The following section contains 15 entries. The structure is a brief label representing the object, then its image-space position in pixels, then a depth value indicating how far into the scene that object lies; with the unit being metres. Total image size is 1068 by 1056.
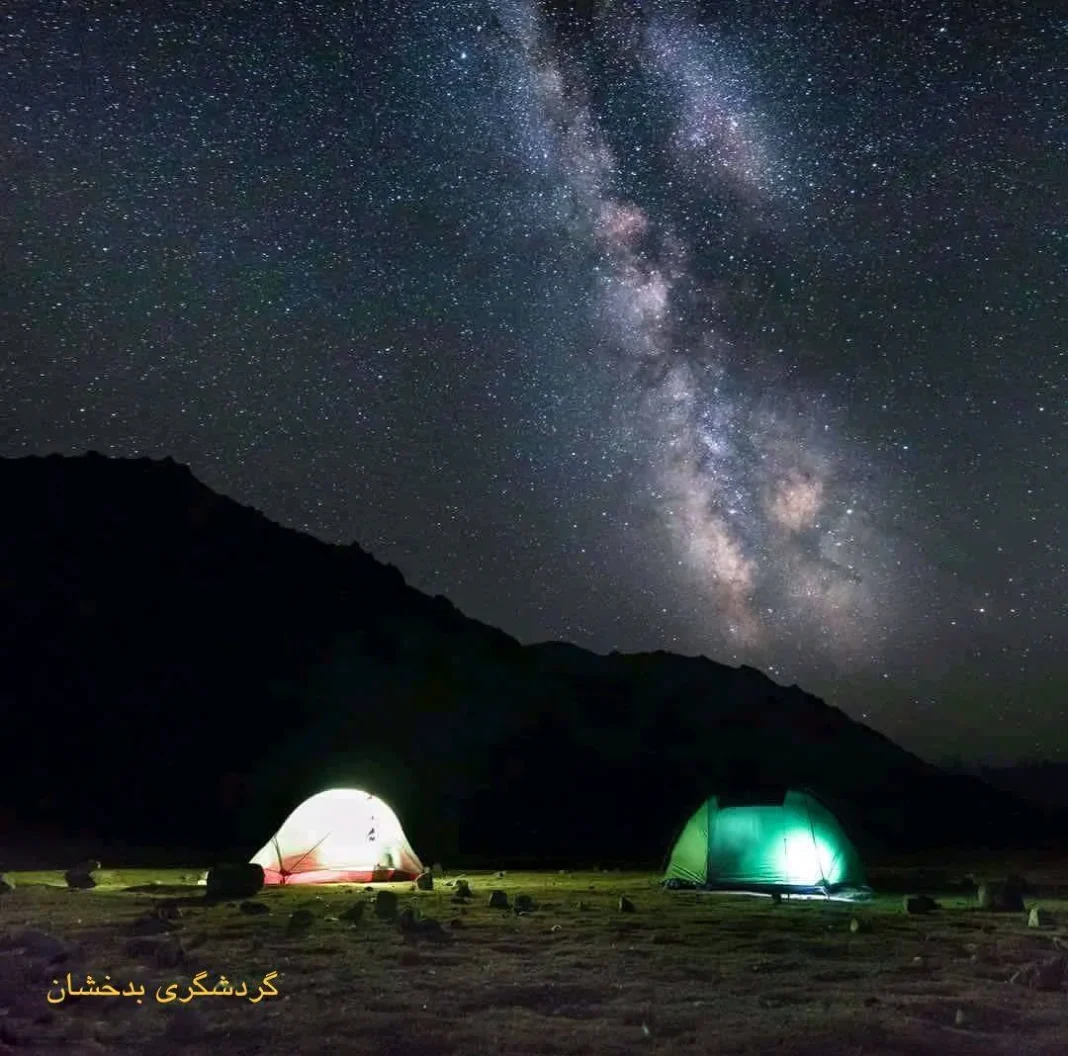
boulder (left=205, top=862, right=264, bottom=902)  18.78
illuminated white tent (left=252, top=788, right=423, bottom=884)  22.34
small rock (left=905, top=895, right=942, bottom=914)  16.27
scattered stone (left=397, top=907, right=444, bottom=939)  12.69
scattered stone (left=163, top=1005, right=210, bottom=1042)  7.40
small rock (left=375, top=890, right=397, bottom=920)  15.23
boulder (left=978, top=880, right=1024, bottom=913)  16.88
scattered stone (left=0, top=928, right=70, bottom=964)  10.51
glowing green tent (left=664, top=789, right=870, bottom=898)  19.44
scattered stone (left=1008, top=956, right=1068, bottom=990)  9.50
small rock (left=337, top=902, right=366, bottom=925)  14.48
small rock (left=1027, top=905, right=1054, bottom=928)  14.58
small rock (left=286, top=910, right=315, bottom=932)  13.53
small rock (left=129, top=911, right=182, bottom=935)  13.11
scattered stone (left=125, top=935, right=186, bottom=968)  10.40
